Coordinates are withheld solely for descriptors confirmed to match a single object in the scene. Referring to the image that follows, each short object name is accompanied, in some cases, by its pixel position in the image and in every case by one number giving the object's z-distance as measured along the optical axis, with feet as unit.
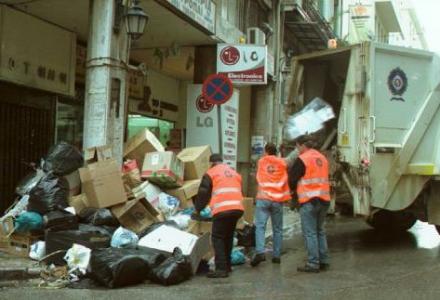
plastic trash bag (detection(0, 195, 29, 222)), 24.92
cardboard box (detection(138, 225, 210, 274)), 22.76
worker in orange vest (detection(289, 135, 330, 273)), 24.13
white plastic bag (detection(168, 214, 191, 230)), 26.68
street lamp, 28.86
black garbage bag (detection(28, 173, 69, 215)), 24.31
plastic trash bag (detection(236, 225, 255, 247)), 28.37
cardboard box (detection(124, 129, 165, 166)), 31.60
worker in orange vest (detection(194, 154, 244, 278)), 22.66
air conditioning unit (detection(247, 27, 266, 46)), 49.59
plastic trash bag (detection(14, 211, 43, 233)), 23.54
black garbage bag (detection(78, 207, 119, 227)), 25.04
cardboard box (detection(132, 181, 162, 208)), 28.19
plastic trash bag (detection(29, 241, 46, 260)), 23.13
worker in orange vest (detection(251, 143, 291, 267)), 25.59
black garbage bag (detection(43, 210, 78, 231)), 23.39
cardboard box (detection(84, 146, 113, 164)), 27.68
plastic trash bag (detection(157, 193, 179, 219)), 28.35
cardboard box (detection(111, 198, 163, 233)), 26.35
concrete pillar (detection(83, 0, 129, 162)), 29.76
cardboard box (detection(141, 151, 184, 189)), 28.78
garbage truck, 27.81
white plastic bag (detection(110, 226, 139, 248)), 23.66
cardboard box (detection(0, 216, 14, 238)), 24.35
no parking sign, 30.32
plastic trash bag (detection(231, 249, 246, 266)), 25.48
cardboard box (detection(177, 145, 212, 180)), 31.24
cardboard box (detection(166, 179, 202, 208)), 29.53
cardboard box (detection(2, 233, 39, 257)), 23.90
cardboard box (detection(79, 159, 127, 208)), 26.04
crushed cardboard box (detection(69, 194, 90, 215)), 26.03
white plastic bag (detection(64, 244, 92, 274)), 21.66
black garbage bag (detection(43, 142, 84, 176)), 25.82
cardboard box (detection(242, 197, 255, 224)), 31.37
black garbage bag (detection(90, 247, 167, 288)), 20.40
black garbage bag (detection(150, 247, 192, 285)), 20.93
